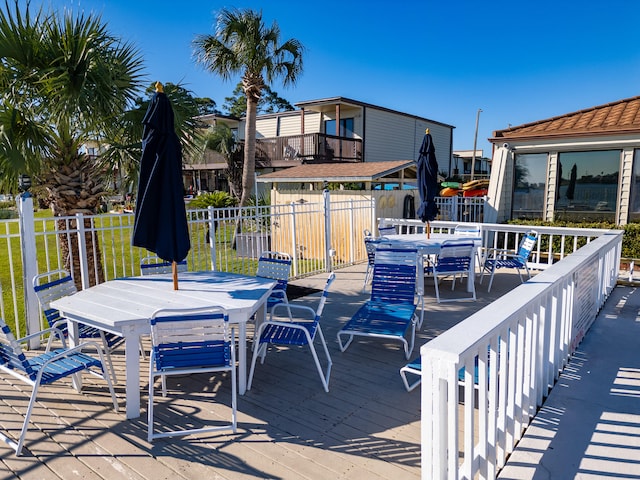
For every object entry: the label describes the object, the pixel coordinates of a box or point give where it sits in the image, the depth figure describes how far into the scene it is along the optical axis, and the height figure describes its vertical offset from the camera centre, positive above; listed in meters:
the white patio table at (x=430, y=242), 6.80 -0.78
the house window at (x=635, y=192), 9.86 +0.08
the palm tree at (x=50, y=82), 4.95 +1.36
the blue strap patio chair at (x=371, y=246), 7.29 -0.86
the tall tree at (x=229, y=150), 23.30 +2.55
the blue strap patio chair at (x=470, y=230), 8.23 -0.69
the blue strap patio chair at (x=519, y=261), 7.42 -1.15
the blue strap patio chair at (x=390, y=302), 4.40 -1.28
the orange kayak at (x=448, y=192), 16.34 +0.13
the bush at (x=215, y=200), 15.38 -0.17
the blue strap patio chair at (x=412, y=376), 3.29 -1.60
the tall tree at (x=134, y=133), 5.92 +0.91
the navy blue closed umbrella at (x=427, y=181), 7.54 +0.26
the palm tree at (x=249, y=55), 15.52 +5.25
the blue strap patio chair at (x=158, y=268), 5.11 -0.87
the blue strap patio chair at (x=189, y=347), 2.98 -1.08
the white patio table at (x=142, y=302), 3.27 -0.91
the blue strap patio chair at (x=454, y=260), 6.63 -1.01
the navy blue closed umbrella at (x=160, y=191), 3.87 +0.04
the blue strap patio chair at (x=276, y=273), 5.03 -0.95
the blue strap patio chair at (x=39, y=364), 2.85 -1.24
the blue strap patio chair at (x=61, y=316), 3.83 -1.10
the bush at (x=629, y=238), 9.50 -0.95
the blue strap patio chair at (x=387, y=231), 8.50 -0.71
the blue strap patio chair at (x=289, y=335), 3.71 -1.27
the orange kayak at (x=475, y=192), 17.75 +0.13
